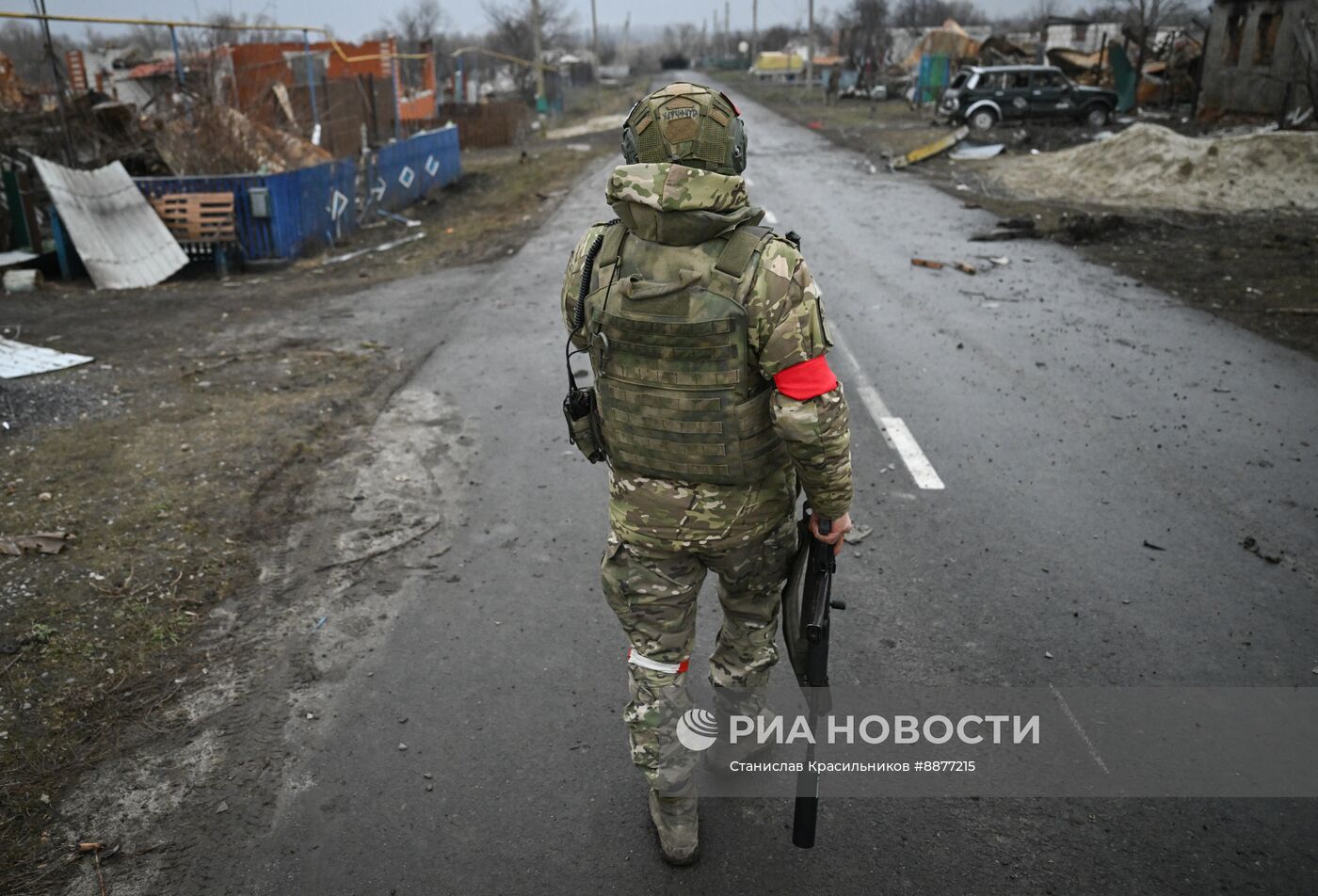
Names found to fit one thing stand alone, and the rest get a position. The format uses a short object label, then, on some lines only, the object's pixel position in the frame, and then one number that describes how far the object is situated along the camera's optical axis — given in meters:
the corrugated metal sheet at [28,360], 6.78
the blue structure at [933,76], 33.22
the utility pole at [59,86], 10.59
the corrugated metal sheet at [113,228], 10.19
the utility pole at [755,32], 76.22
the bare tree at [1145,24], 26.78
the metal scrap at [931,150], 19.91
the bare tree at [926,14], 66.38
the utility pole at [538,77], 33.75
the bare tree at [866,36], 41.81
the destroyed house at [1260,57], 19.75
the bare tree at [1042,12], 47.65
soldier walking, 2.30
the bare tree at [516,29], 53.69
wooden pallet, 11.08
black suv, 24.47
